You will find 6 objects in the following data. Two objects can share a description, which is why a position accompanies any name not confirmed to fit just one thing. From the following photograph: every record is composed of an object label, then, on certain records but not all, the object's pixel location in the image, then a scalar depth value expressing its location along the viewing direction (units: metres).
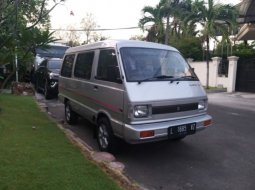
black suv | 12.89
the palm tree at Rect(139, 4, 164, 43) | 28.12
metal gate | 18.20
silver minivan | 5.05
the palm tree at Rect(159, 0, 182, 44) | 26.64
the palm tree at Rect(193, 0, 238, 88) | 20.84
